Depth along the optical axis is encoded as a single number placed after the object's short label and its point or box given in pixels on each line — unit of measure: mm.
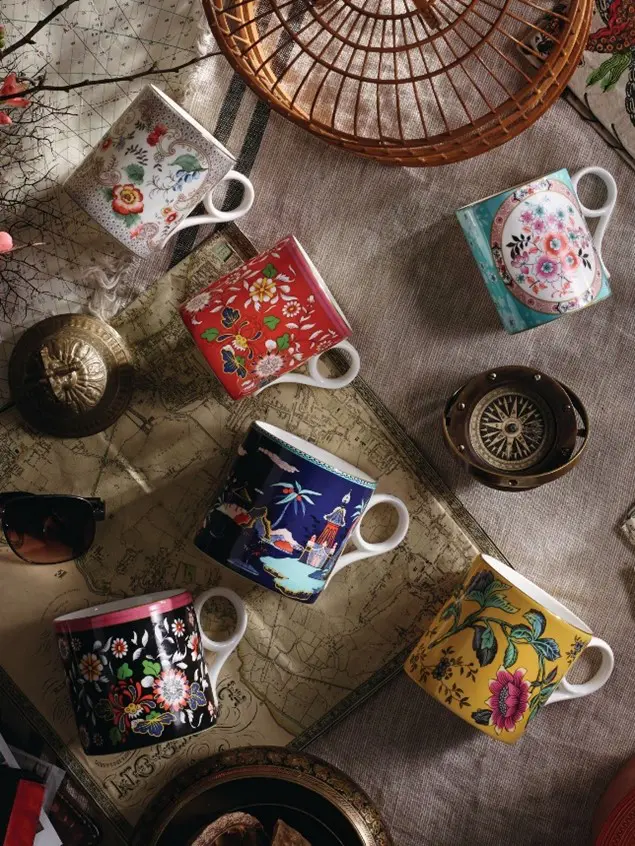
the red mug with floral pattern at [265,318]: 1244
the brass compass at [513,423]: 1343
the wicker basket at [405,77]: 1253
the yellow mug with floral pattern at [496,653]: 1233
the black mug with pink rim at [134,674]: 1236
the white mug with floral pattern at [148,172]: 1207
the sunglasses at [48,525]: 1351
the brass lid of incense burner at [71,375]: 1363
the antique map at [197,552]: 1406
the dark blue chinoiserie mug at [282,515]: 1215
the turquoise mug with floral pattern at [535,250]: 1248
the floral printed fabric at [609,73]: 1316
